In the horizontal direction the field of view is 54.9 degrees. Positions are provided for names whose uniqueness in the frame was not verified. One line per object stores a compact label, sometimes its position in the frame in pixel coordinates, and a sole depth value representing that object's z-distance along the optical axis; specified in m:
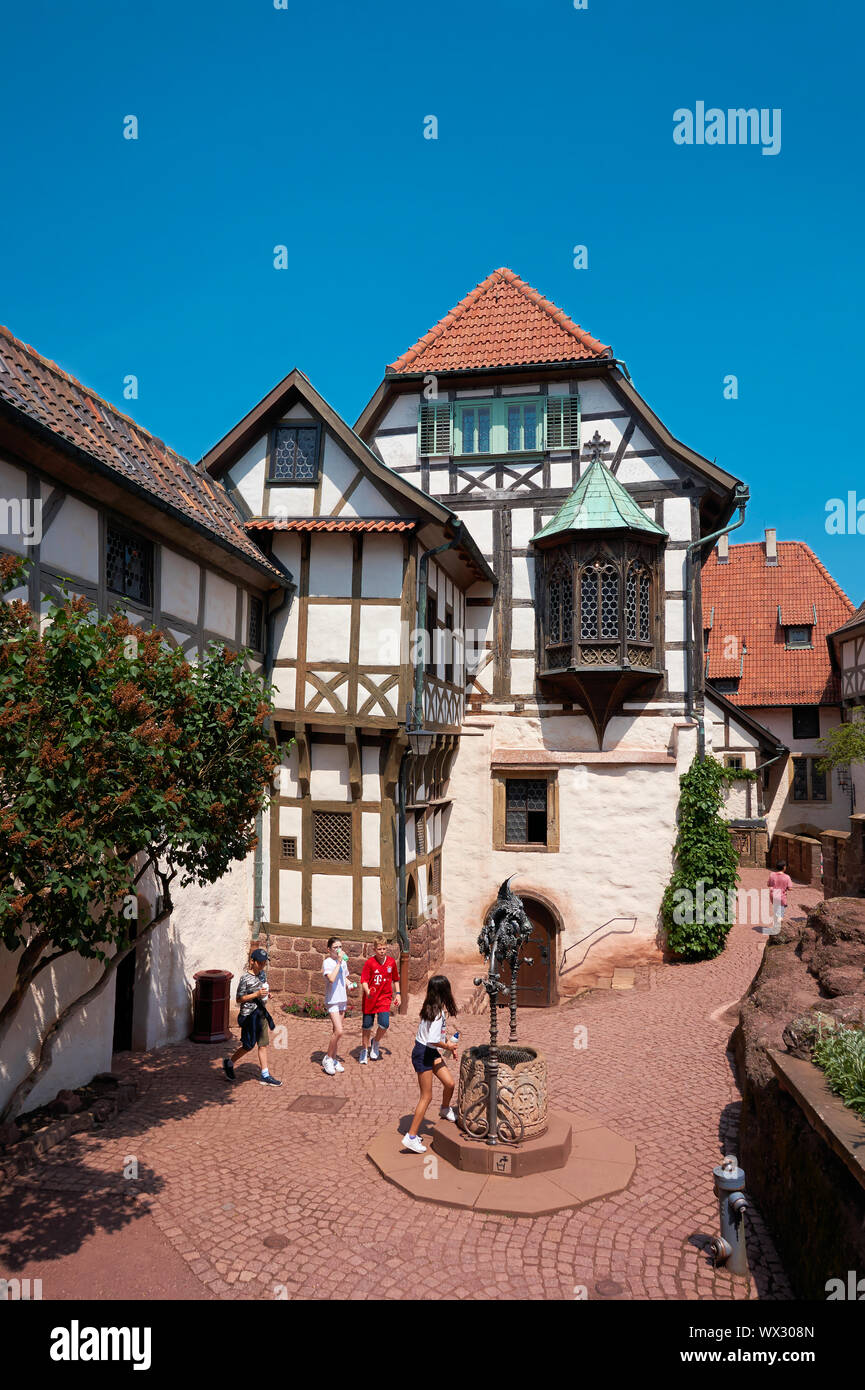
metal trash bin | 11.62
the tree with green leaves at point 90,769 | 5.57
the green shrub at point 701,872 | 16.34
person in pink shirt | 17.33
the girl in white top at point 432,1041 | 7.94
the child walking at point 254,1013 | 9.84
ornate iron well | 7.55
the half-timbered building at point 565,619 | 16.53
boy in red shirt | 10.89
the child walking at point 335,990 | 10.47
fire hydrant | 5.83
